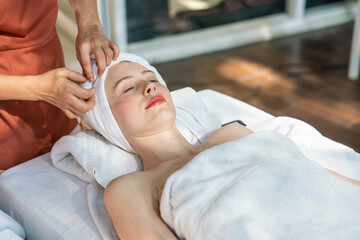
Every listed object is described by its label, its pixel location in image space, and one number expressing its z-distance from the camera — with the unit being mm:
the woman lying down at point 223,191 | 1149
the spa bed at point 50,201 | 1361
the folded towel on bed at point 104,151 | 1494
